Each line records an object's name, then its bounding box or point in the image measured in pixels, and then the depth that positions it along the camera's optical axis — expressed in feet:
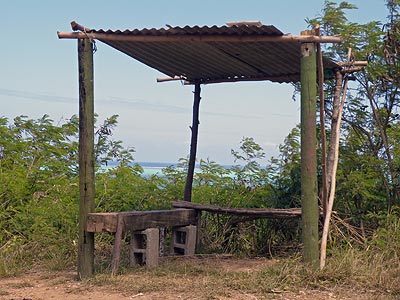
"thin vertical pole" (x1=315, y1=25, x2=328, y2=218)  24.41
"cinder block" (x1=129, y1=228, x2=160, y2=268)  25.86
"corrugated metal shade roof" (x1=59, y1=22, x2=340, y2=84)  22.99
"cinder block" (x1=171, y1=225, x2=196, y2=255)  29.48
